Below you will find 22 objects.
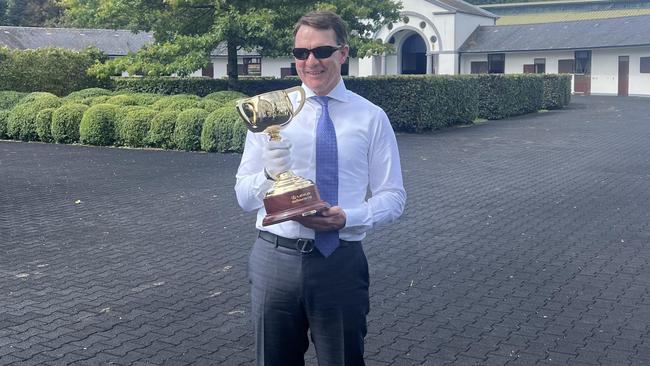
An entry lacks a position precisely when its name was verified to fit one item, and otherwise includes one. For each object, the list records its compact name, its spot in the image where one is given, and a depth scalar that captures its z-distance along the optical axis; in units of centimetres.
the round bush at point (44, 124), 2122
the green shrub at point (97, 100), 2189
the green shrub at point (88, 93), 2383
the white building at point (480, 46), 5347
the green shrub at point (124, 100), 2153
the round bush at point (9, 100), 2414
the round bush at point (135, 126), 1969
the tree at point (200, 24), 2262
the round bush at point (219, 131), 1820
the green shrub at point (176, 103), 2028
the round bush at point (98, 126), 2008
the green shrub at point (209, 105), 1970
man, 317
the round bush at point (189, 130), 1880
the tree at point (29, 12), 6900
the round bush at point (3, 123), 2244
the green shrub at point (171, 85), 2702
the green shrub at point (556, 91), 3678
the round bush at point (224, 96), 2178
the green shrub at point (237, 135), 1805
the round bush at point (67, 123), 2072
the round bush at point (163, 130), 1925
